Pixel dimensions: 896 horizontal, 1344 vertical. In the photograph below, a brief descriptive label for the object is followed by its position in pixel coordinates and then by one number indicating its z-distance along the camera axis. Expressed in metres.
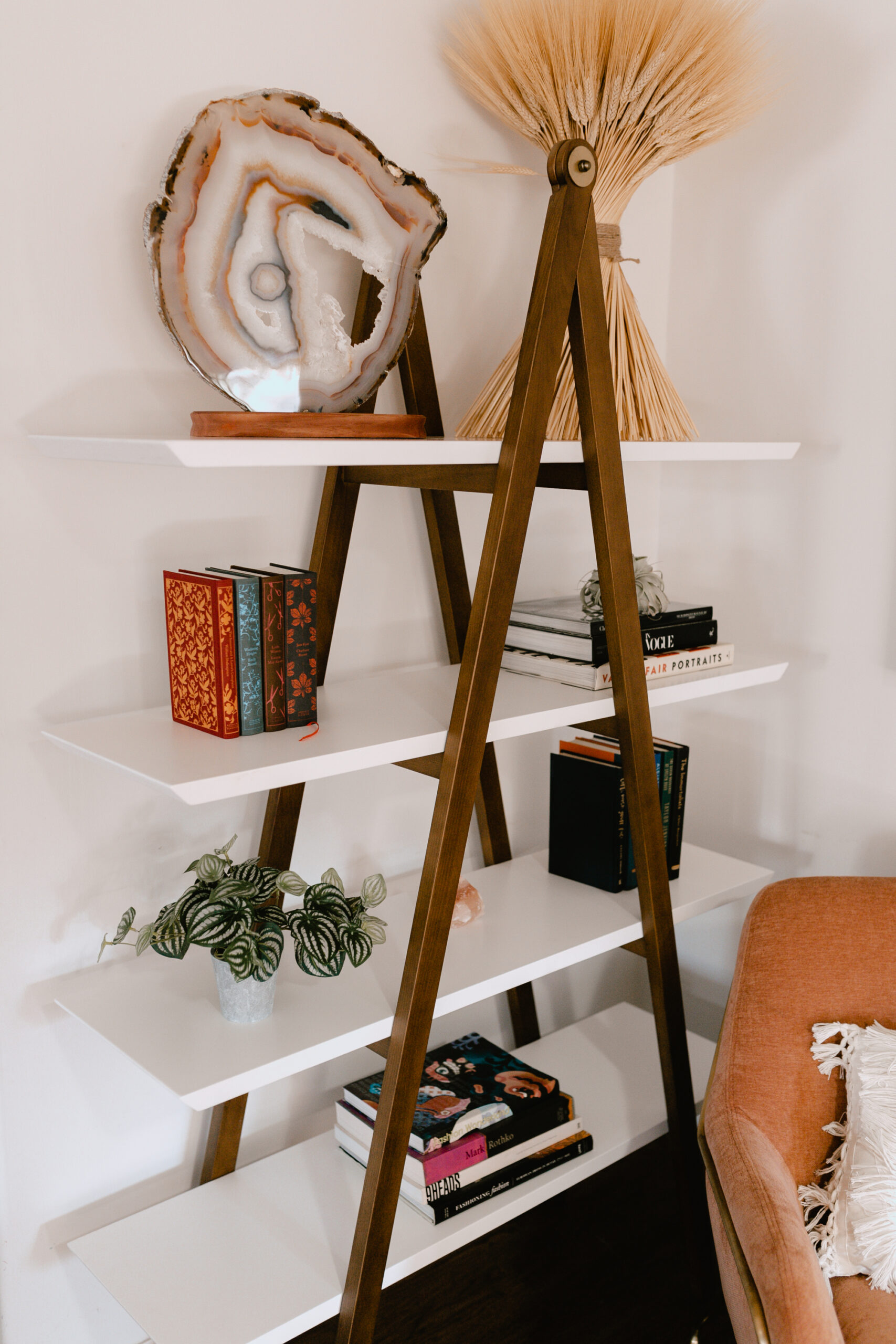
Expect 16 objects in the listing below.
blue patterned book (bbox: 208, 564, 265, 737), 1.13
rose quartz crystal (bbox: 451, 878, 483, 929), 1.47
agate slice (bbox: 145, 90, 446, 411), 1.15
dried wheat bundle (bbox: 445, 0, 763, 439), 1.33
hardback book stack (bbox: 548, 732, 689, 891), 1.59
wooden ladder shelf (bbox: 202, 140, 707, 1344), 1.16
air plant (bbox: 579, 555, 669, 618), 1.51
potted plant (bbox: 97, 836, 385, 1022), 1.18
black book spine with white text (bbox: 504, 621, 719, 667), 1.43
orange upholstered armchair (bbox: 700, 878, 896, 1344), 1.09
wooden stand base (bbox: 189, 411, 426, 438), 1.08
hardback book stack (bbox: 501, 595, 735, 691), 1.43
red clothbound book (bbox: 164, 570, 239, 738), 1.13
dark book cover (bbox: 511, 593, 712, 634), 1.47
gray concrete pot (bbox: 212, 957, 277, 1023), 1.22
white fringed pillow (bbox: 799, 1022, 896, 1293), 1.17
